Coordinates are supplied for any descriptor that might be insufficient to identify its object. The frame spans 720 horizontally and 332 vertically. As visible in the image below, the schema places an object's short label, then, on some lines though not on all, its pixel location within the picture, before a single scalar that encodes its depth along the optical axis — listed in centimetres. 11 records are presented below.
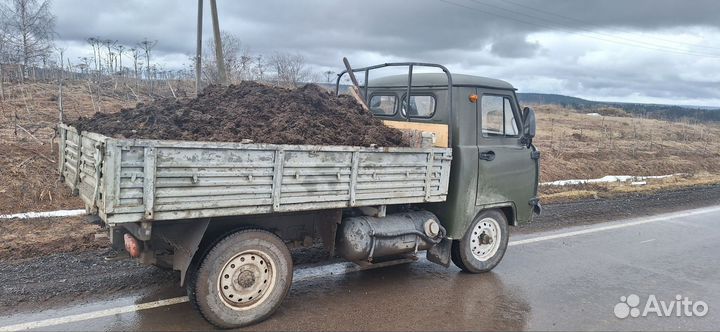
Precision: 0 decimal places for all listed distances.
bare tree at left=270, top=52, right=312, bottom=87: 2324
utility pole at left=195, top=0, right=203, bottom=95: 1530
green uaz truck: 379
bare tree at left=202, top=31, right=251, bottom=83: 2053
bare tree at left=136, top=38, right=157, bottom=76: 2524
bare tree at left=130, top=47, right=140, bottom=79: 2837
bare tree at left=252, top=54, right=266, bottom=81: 2363
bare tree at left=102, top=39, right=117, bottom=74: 2929
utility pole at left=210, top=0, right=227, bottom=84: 1512
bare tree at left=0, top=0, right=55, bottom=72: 2305
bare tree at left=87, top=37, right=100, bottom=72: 2651
